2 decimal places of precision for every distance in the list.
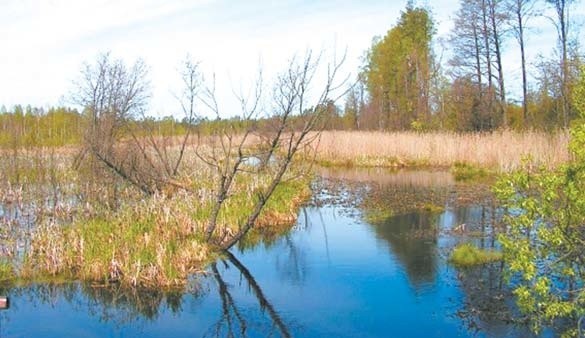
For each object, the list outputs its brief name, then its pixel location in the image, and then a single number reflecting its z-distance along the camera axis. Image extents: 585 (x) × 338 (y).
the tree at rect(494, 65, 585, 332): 4.08
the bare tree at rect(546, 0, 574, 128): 20.05
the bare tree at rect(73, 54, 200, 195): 11.00
